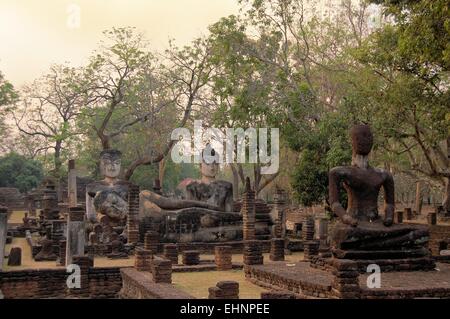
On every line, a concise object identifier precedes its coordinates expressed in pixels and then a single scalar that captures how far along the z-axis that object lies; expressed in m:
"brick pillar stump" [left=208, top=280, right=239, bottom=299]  10.12
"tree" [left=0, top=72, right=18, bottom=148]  43.47
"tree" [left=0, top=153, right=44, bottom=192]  53.16
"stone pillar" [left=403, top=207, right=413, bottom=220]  32.76
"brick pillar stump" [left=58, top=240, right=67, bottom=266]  17.36
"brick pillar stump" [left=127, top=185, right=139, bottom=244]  20.45
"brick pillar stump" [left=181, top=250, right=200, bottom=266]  16.52
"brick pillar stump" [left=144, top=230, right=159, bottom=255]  17.65
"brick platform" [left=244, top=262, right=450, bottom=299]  10.05
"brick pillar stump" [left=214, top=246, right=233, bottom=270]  15.89
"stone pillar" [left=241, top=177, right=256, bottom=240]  20.98
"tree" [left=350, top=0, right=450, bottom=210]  14.84
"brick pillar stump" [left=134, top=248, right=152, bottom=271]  14.72
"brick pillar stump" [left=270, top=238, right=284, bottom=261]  17.48
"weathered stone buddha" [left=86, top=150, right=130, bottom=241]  22.86
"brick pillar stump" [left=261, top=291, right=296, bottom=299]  9.37
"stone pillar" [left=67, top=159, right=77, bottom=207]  20.27
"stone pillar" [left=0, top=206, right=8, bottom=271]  15.17
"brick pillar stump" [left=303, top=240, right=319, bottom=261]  16.14
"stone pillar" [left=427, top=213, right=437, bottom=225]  28.19
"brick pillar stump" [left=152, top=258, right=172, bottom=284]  12.59
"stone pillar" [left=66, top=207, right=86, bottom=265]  16.25
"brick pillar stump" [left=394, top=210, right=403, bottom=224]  28.31
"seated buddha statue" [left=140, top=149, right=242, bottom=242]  21.00
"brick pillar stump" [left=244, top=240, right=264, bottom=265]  14.59
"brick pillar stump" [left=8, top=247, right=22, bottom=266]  17.22
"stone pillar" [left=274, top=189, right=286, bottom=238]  23.04
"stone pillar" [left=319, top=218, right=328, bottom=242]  22.31
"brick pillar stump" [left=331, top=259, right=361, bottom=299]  9.87
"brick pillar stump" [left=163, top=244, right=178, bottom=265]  16.42
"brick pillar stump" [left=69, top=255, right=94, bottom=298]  15.21
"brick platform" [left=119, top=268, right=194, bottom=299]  10.83
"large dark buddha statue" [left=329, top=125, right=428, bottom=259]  12.14
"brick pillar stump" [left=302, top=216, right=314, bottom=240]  21.22
